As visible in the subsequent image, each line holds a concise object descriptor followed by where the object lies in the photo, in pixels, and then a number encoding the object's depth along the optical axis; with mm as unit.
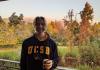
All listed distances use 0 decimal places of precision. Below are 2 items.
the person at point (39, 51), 998
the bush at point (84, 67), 1472
